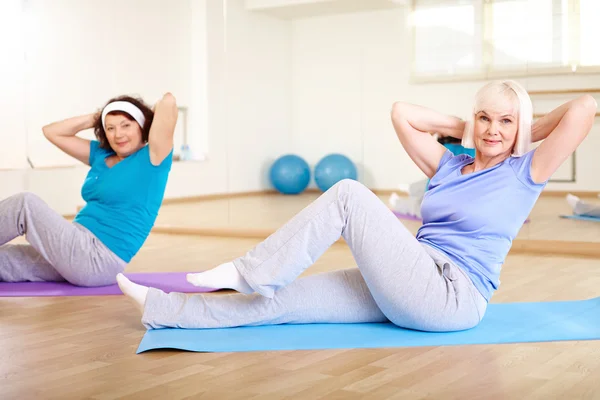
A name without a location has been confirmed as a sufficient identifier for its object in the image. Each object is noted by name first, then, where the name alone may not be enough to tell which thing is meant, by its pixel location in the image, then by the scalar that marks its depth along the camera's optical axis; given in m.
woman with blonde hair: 2.31
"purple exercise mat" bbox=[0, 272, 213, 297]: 3.43
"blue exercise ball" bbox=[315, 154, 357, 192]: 5.42
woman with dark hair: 3.38
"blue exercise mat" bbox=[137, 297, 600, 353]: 2.41
